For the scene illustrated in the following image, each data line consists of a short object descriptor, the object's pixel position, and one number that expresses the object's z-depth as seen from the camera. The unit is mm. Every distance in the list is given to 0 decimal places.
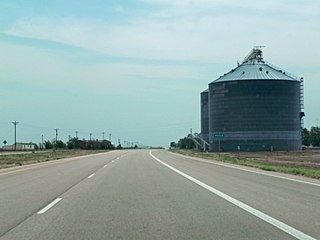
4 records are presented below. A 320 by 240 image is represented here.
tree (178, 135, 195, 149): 177750
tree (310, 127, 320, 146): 180875
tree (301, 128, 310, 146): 179500
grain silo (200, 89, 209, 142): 140000
